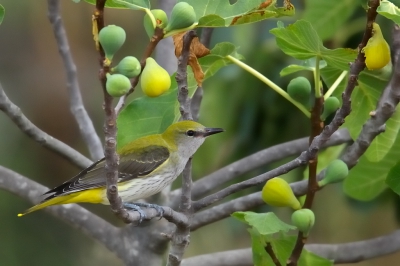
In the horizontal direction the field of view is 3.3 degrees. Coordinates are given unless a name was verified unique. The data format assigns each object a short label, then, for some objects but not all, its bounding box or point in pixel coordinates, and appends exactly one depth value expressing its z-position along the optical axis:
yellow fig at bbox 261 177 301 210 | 7.07
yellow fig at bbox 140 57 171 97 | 6.82
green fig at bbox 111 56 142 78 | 6.78
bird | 8.41
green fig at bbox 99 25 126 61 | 6.75
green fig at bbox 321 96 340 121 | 7.15
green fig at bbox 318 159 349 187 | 7.11
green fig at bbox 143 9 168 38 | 6.89
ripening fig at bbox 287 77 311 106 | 7.14
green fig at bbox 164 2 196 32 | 6.87
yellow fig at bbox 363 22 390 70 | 6.93
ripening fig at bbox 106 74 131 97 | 6.74
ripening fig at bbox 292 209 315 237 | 7.04
